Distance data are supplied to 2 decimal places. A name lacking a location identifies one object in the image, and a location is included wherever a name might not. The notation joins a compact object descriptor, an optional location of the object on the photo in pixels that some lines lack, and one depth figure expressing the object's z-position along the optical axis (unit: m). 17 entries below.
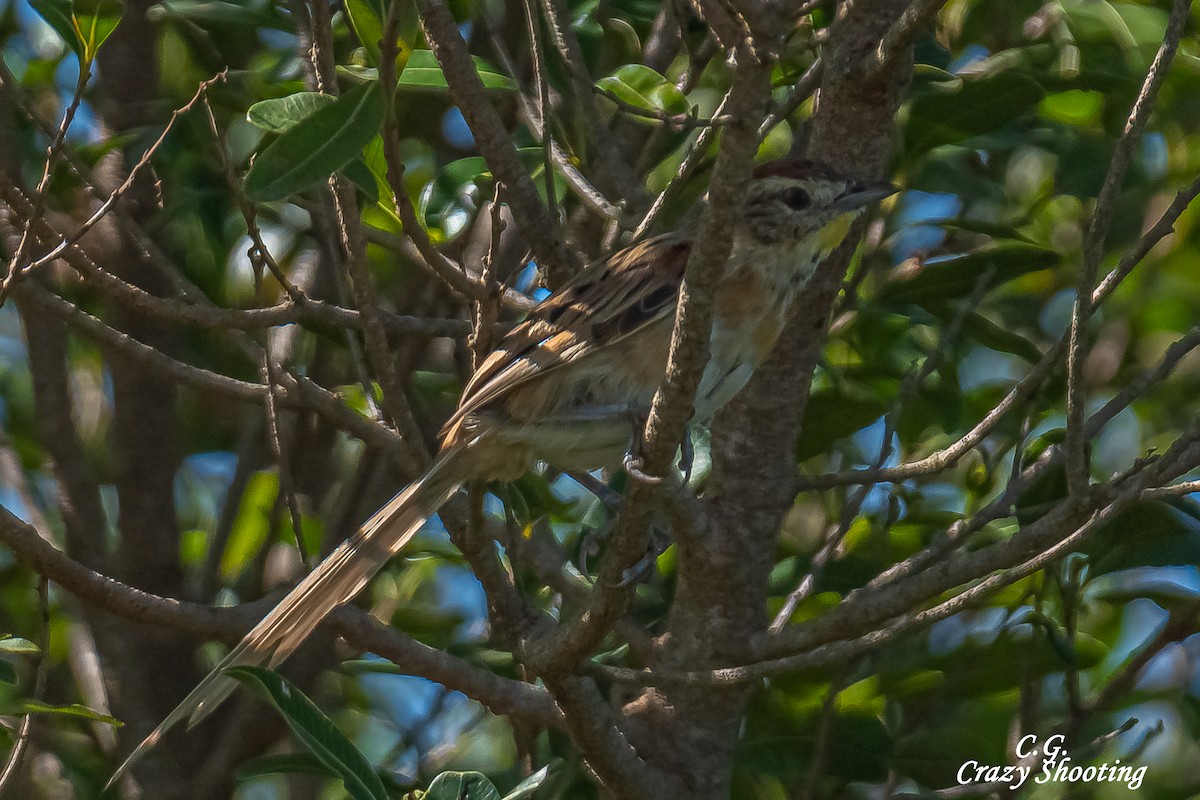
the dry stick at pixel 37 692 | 7.33
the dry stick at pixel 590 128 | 8.04
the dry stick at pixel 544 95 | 7.01
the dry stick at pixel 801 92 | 7.69
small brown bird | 8.02
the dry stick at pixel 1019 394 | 6.70
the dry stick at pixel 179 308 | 7.43
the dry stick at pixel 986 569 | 6.25
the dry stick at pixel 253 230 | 6.70
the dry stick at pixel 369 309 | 6.36
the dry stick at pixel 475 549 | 6.22
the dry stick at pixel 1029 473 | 6.86
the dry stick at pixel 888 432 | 7.75
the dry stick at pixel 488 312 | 5.98
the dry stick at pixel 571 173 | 8.25
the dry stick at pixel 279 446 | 7.62
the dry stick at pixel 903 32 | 7.14
